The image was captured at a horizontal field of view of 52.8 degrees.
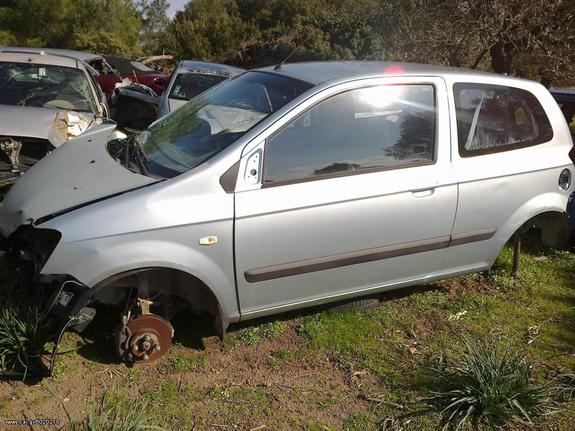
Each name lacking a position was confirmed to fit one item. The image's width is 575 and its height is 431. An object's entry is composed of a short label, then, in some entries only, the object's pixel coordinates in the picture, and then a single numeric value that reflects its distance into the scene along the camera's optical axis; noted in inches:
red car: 558.3
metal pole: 177.5
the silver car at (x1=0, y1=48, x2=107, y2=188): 219.6
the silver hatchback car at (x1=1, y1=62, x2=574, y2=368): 121.2
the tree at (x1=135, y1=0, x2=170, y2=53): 1652.3
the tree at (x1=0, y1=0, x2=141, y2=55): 1146.7
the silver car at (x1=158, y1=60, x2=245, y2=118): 301.7
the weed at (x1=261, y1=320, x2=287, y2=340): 147.4
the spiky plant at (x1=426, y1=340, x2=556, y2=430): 117.2
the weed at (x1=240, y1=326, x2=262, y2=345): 144.5
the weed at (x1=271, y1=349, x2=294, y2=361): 139.5
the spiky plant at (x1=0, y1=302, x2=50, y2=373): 122.5
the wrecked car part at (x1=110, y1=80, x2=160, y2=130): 319.6
